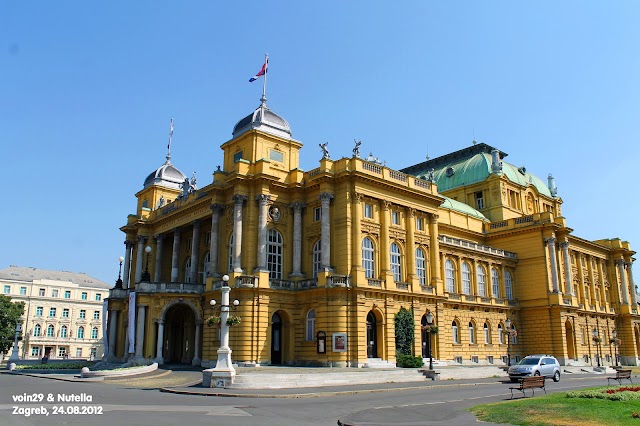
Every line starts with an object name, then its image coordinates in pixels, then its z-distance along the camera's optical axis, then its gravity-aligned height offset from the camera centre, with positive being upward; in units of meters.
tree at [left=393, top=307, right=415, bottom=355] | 44.53 +0.60
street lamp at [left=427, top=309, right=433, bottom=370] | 40.31 +1.30
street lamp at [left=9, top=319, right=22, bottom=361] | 60.06 -1.12
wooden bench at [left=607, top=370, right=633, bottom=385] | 30.53 -1.98
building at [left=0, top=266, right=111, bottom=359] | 95.50 +4.93
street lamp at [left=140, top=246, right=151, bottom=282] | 48.16 +5.40
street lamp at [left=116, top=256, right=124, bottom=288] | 54.16 +5.85
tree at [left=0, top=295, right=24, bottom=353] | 72.19 +2.61
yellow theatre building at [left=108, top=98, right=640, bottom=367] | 43.34 +6.45
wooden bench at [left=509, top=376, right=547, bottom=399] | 24.66 -1.95
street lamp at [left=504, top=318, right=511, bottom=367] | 60.19 +1.58
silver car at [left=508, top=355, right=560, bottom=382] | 35.38 -1.87
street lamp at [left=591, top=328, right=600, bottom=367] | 63.16 -0.12
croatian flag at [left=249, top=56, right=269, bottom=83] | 50.81 +23.96
